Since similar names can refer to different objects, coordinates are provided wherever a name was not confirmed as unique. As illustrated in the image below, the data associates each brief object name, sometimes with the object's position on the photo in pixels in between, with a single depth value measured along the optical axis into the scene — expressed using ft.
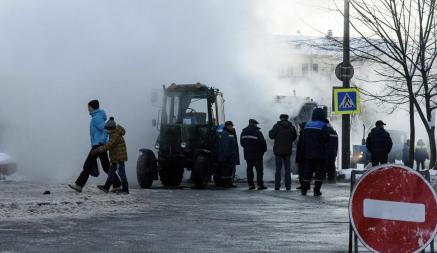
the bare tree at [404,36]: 84.38
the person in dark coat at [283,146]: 69.67
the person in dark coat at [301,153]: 63.46
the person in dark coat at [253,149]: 71.77
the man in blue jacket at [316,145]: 62.23
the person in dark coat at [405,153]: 135.33
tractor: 71.77
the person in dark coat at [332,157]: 77.05
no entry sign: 21.33
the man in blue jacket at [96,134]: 57.11
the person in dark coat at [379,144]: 74.43
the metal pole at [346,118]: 87.66
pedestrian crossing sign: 81.71
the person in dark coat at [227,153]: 72.28
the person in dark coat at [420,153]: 137.23
